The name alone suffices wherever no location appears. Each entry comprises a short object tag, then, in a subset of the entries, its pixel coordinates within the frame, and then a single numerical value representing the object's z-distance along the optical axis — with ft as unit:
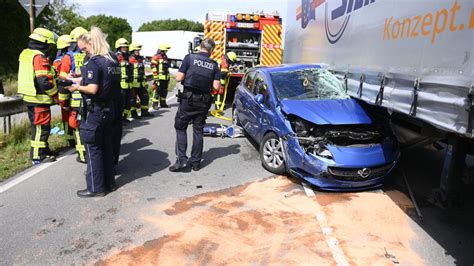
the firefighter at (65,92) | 20.18
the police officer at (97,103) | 14.85
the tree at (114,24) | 244.91
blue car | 16.35
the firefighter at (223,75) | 36.04
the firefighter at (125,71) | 29.60
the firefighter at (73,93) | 19.84
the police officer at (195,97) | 18.58
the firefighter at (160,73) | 37.14
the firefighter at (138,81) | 32.44
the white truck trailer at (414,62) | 10.45
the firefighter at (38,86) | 18.98
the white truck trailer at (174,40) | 145.48
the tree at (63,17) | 107.34
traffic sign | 29.51
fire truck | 42.55
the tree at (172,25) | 361.10
